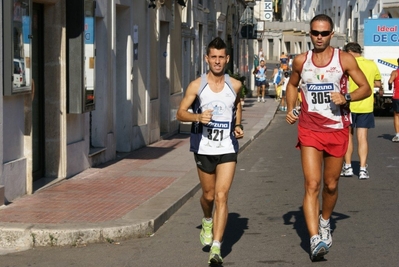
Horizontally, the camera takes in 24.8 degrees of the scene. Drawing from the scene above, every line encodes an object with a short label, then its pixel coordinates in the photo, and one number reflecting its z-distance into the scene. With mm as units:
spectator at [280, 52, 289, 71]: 52369
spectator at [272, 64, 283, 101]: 38772
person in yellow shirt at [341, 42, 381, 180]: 13297
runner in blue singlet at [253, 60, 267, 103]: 38047
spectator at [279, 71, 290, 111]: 33459
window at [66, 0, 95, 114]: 12492
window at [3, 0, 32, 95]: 10070
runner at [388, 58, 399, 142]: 18961
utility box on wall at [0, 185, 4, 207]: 10037
